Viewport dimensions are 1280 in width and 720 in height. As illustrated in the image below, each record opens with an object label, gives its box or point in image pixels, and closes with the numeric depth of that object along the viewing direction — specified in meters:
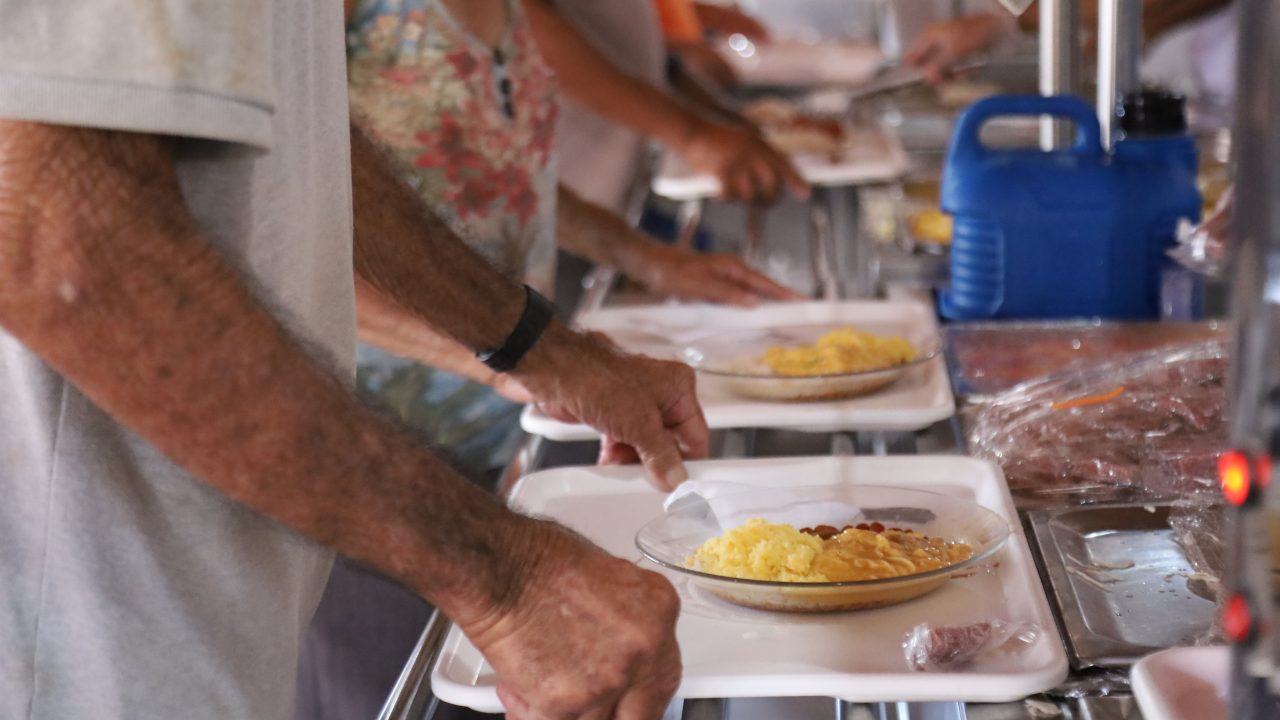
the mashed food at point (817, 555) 0.94
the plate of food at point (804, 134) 3.07
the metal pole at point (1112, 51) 1.71
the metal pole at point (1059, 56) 1.89
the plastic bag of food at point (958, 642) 0.84
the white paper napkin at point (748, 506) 1.07
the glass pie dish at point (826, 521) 0.92
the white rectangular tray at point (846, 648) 0.81
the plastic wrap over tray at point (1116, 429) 1.16
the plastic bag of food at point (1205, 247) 1.62
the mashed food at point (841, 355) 1.43
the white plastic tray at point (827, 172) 2.77
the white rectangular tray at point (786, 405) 1.33
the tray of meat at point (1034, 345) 1.48
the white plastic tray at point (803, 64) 4.55
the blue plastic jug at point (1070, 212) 1.67
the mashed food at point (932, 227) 2.15
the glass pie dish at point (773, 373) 1.39
